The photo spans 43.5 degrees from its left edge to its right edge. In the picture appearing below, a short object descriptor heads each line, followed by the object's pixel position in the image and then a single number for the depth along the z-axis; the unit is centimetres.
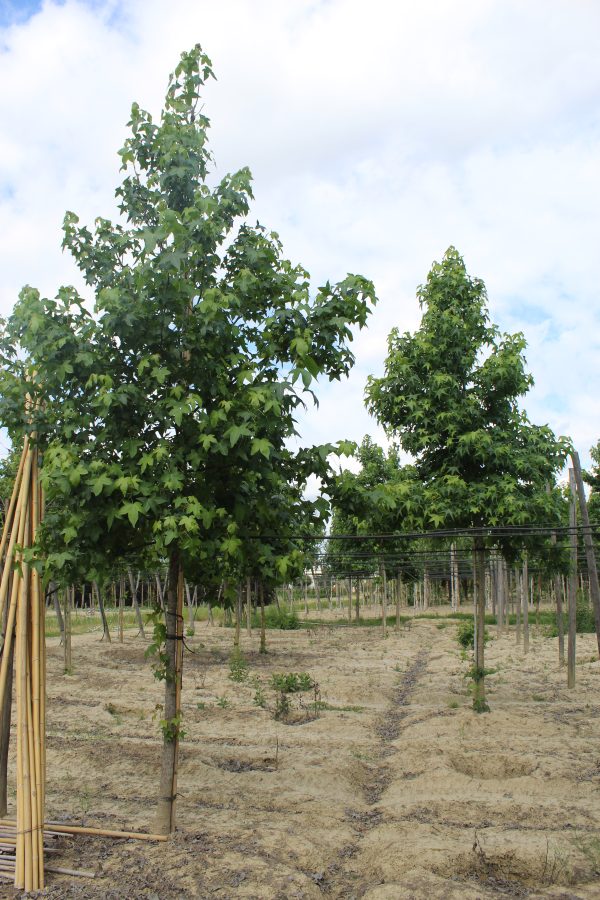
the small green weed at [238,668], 1446
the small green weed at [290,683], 1268
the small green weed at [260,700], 1202
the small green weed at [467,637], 2041
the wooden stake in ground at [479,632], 1109
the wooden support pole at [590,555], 1135
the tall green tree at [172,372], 555
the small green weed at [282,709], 1157
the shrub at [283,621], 3180
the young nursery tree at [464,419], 1058
